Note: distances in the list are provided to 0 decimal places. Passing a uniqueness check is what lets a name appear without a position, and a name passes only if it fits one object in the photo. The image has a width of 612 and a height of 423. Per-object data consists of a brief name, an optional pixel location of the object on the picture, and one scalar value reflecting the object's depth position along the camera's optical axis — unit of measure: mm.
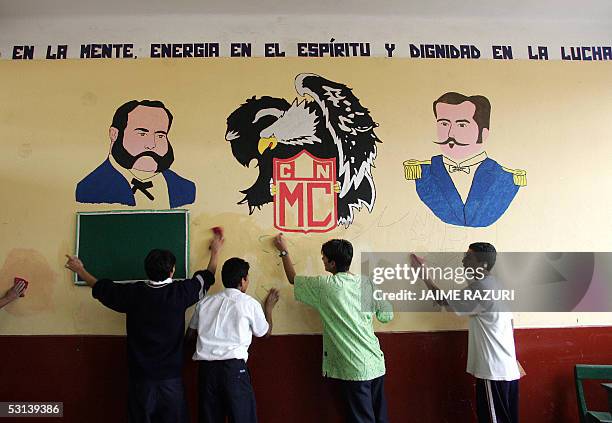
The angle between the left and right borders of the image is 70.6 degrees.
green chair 2738
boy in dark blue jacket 2346
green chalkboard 2861
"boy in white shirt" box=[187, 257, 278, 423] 2369
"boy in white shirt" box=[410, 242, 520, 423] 2547
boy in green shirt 2447
